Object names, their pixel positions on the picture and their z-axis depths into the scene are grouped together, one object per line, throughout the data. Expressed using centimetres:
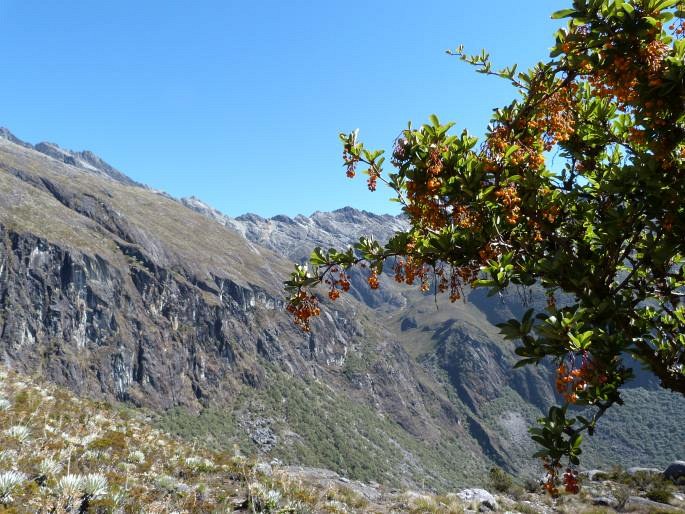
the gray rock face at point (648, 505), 1442
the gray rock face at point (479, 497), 1463
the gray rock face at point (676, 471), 1978
